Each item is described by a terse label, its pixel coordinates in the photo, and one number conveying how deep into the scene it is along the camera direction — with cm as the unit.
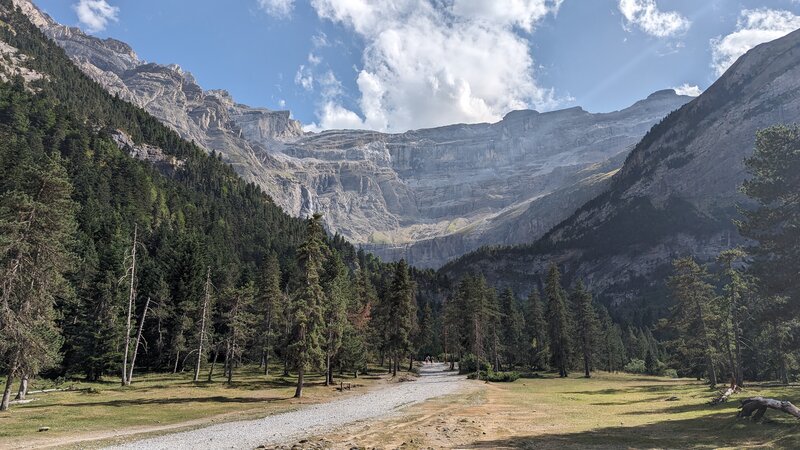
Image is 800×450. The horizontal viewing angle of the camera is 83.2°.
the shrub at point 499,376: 6400
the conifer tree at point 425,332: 10403
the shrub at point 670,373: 10148
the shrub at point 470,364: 7561
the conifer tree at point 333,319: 5206
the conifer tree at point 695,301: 5275
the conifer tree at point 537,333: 8919
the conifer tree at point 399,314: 6556
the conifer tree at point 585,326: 7706
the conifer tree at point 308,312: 4006
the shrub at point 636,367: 10538
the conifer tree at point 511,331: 9350
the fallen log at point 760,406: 1932
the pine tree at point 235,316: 5225
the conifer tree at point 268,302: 6512
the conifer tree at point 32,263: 2709
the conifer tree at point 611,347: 10769
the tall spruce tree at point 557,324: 7581
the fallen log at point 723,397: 3105
